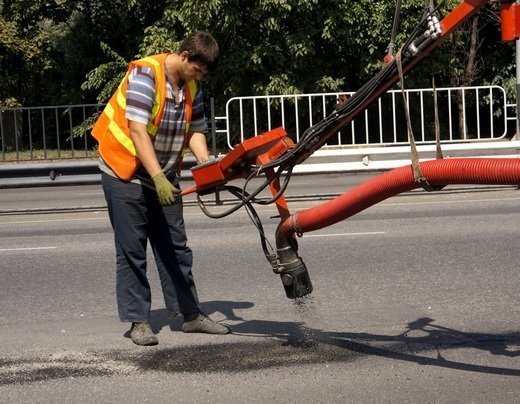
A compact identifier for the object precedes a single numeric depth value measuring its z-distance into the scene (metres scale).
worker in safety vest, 5.66
